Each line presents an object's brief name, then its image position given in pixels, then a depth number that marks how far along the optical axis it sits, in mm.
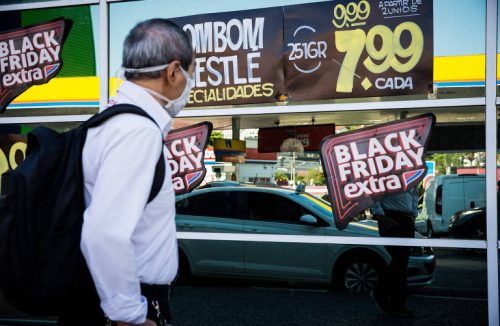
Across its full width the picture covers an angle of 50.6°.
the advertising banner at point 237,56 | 4387
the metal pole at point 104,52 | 4637
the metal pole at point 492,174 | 3842
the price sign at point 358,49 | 4105
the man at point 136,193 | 1426
